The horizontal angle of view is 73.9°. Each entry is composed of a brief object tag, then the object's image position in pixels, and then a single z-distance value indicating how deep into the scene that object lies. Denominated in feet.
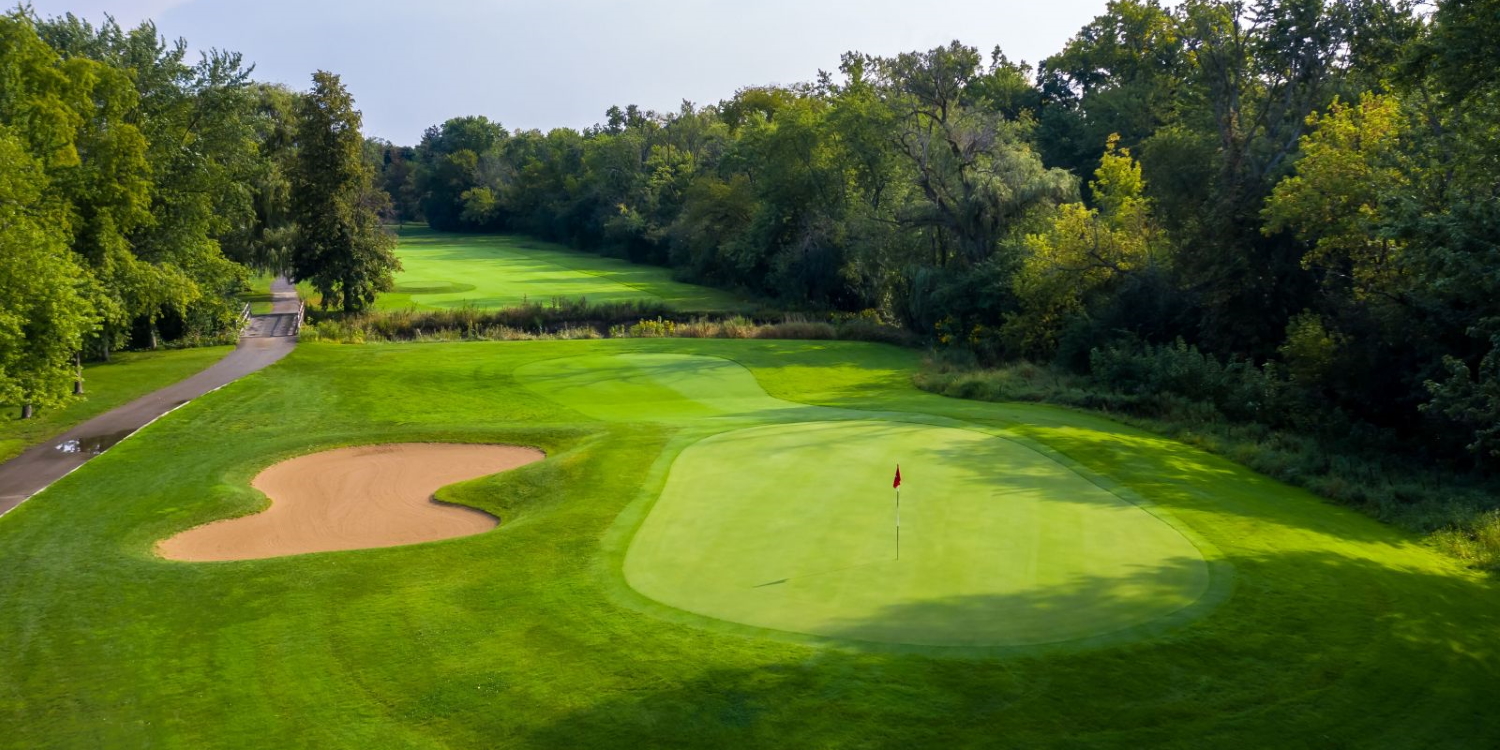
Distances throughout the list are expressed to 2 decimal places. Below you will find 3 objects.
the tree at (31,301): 77.41
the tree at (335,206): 163.73
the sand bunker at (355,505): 58.49
